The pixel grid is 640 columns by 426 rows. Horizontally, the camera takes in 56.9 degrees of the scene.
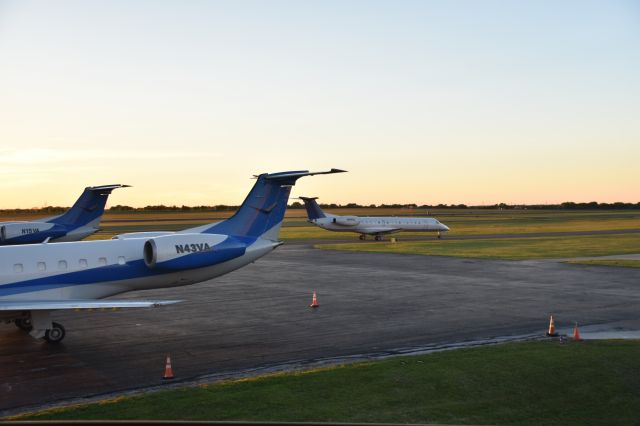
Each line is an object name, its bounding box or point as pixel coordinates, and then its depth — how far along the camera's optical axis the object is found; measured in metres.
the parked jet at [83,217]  33.84
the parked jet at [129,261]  15.95
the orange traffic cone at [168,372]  12.70
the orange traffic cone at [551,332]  16.42
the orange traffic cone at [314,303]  21.78
